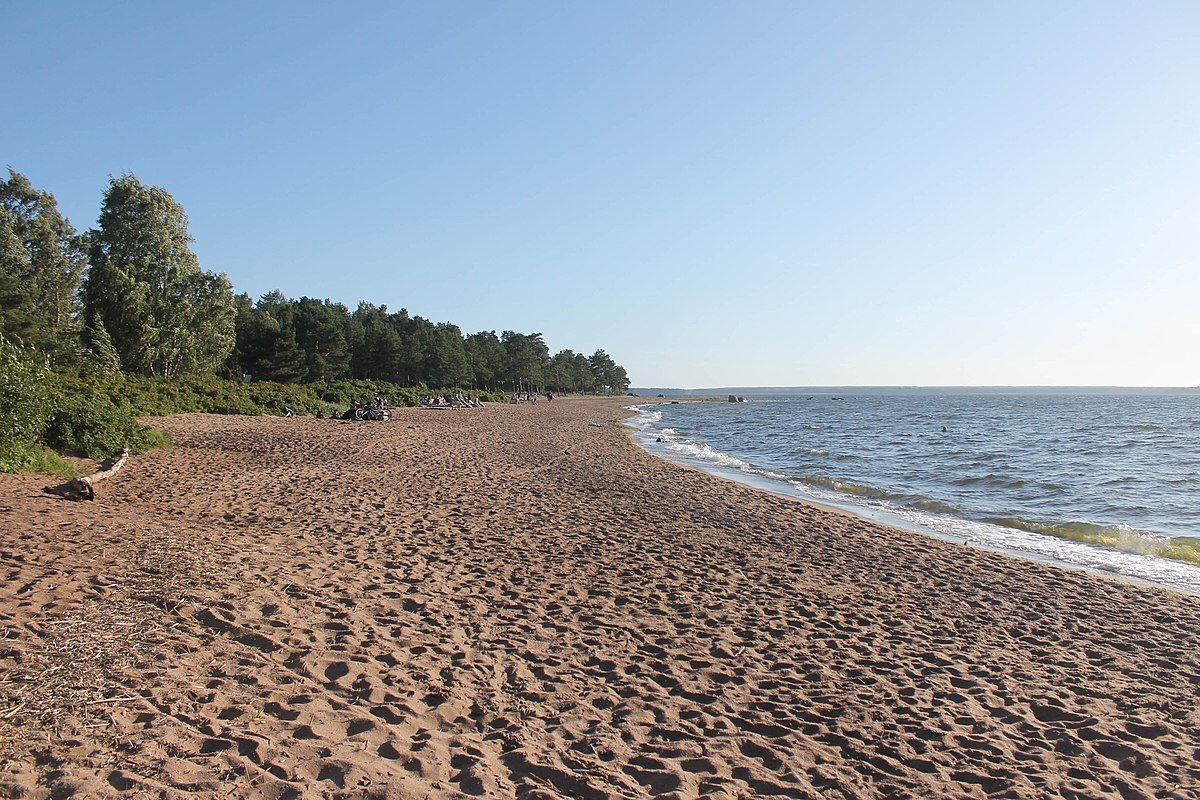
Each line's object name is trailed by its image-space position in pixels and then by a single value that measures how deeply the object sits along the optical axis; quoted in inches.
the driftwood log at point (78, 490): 409.4
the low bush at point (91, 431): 565.6
